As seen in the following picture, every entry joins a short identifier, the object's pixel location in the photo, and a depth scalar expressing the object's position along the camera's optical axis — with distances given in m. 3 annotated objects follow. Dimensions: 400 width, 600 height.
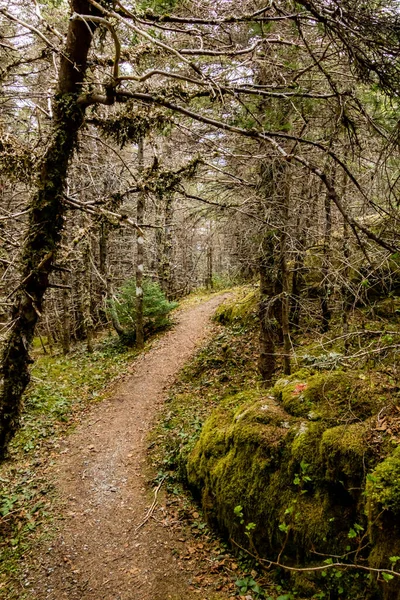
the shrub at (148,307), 13.78
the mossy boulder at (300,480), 3.39
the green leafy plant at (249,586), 3.98
